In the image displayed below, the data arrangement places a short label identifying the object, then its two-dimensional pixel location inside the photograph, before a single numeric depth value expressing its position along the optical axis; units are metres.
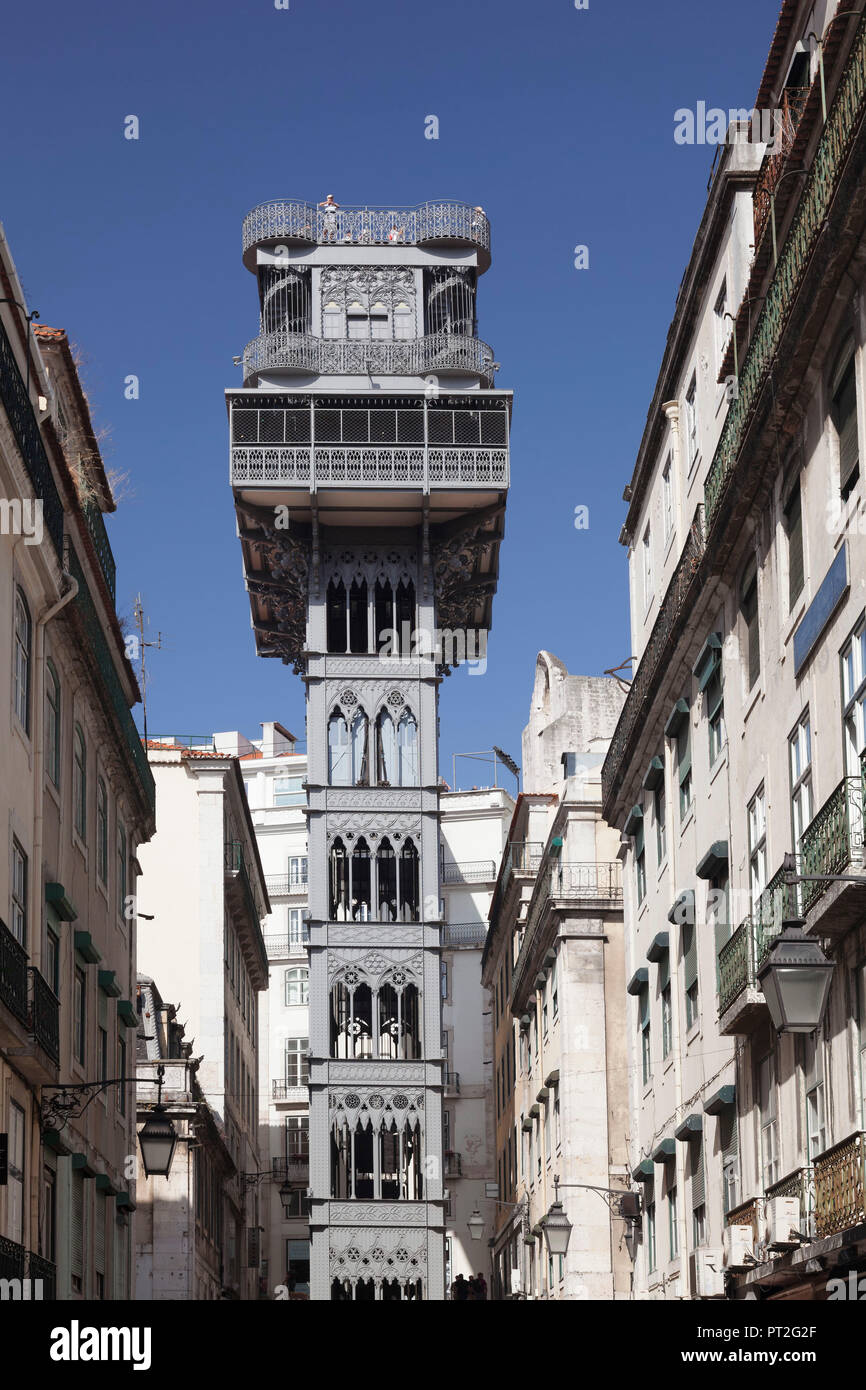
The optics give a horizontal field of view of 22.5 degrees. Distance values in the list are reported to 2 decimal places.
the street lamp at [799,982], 14.75
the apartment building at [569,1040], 41.69
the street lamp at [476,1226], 46.21
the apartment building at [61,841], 22.83
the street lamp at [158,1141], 24.56
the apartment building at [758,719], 18.94
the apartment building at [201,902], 53.78
